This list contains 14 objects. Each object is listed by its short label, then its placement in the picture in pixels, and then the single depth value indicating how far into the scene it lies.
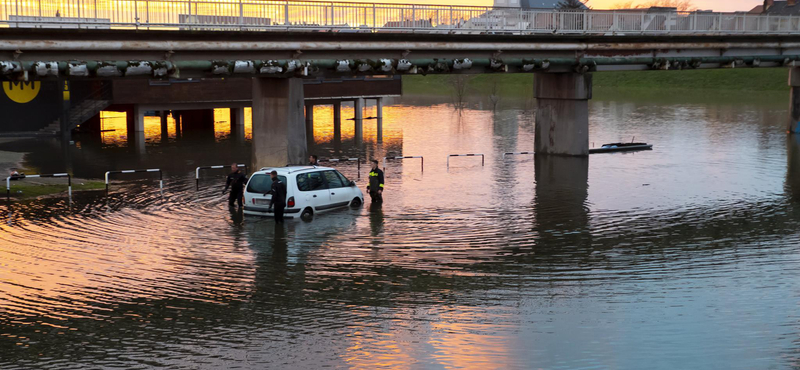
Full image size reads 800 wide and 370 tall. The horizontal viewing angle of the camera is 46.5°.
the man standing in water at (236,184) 25.53
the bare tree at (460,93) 82.19
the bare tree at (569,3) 105.92
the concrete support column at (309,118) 60.56
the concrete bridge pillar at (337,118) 60.29
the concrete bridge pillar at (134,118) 53.56
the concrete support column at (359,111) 64.93
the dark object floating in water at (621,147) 43.09
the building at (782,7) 119.34
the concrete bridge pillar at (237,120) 57.54
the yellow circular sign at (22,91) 50.28
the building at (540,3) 100.35
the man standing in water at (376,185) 26.12
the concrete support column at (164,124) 58.04
